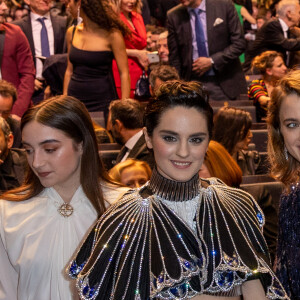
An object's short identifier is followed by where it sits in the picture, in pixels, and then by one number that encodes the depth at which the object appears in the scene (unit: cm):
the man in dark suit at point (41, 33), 696
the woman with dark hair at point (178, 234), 247
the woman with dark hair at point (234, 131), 529
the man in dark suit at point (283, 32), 777
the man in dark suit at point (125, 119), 529
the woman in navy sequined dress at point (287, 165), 294
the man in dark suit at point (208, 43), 678
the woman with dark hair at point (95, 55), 563
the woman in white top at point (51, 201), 313
